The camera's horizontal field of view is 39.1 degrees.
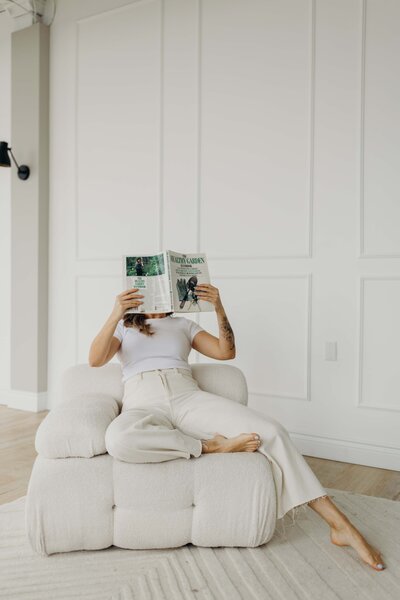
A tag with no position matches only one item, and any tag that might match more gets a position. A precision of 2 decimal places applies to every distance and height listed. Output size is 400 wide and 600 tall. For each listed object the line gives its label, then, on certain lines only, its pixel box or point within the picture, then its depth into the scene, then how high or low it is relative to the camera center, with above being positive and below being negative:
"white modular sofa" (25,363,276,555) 1.88 -0.72
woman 1.92 -0.48
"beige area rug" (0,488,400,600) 1.70 -0.92
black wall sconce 4.14 +0.91
